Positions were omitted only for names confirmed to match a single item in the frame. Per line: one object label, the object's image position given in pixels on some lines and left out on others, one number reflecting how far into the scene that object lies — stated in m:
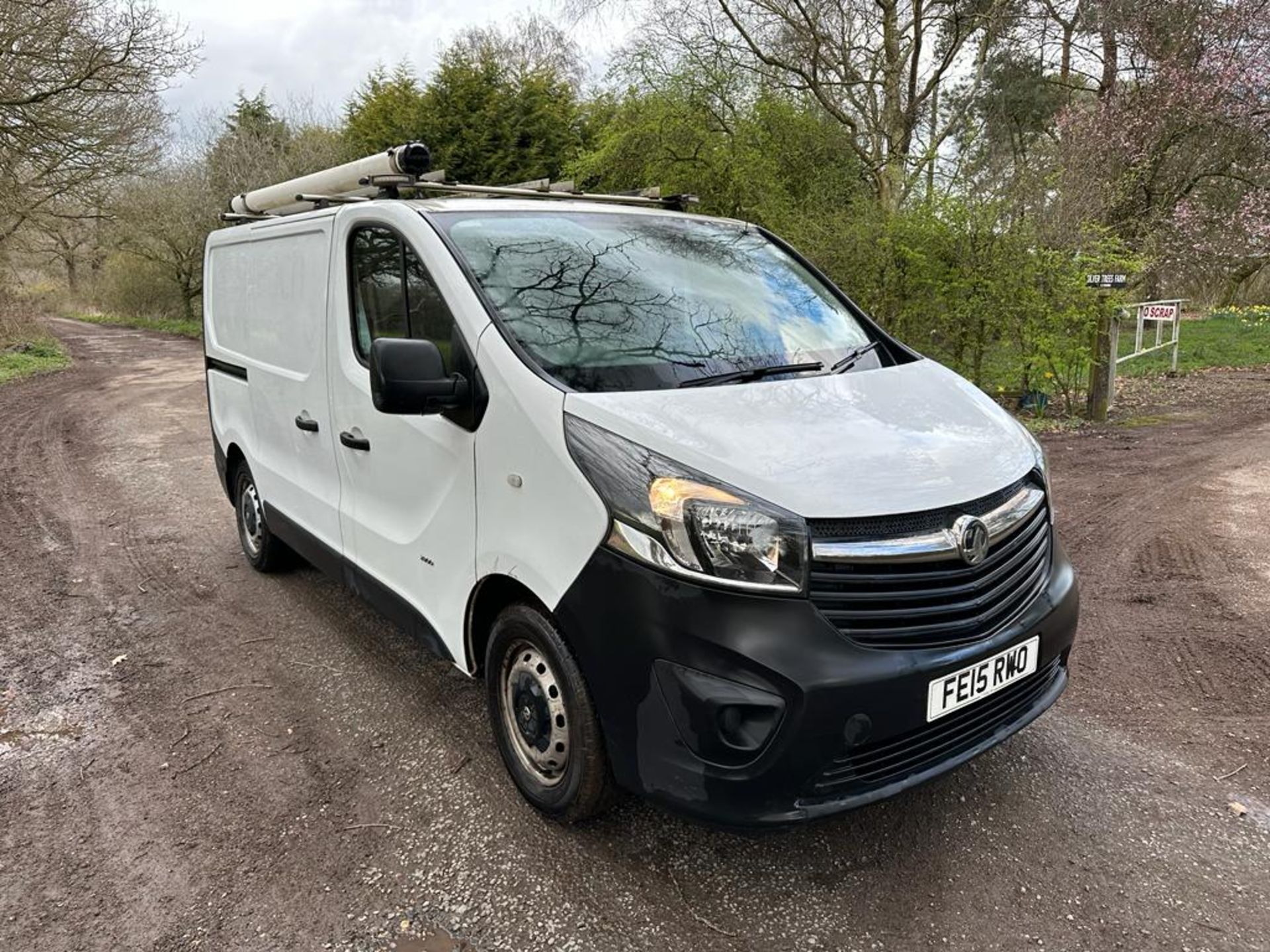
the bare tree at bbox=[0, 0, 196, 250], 14.58
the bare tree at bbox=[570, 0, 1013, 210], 13.80
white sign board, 11.51
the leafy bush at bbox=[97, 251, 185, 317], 32.25
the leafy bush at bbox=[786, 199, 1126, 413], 8.49
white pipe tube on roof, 3.54
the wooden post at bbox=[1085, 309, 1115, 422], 8.92
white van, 2.13
